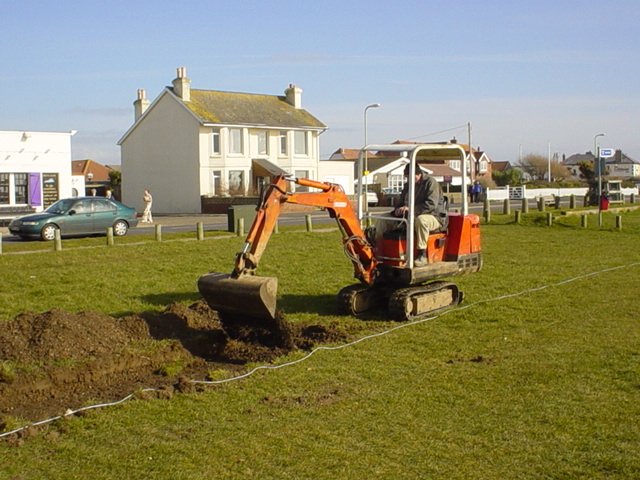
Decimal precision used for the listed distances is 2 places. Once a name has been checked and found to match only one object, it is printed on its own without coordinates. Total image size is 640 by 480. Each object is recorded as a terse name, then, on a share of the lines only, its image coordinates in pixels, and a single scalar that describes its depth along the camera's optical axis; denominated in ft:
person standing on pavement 134.72
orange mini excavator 36.37
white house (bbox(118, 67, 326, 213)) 189.06
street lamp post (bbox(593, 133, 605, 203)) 105.70
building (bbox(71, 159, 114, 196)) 255.93
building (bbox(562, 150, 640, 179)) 461.78
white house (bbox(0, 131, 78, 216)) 150.61
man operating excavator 42.63
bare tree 417.57
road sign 105.60
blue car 96.07
